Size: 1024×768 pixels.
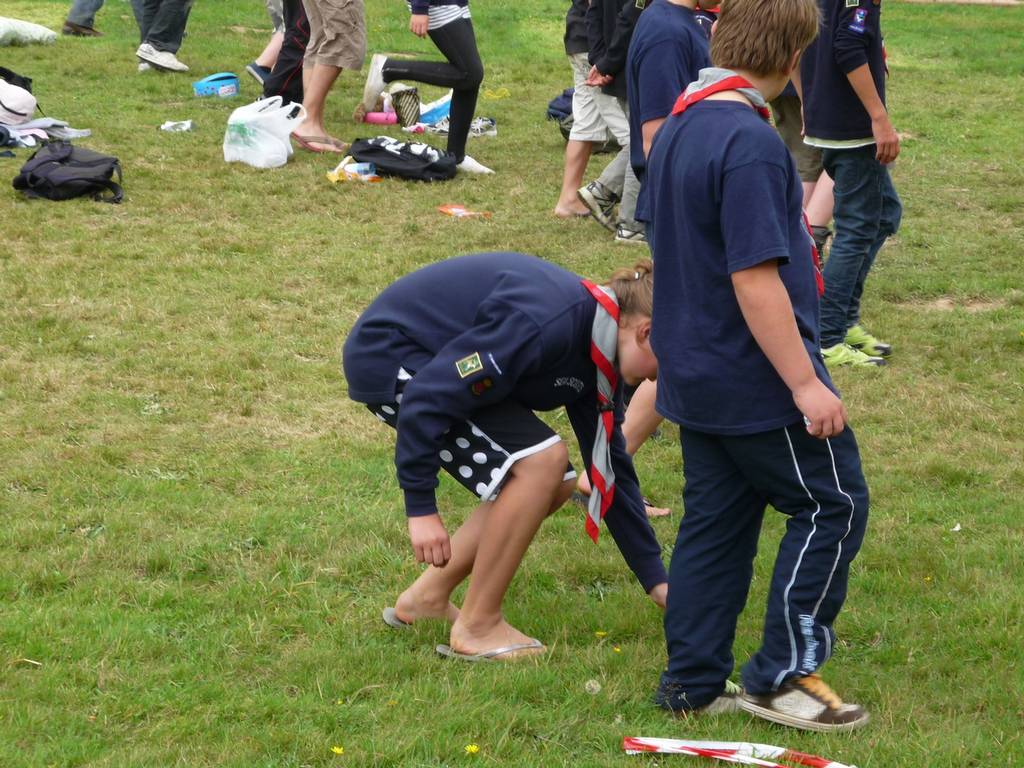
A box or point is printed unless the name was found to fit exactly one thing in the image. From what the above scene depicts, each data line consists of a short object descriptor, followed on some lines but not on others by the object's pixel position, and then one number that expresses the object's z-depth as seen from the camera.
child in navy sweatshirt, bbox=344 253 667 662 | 6.10
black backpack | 15.96
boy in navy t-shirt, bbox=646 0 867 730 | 5.41
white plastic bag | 18.11
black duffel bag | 17.86
